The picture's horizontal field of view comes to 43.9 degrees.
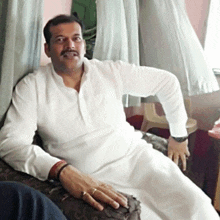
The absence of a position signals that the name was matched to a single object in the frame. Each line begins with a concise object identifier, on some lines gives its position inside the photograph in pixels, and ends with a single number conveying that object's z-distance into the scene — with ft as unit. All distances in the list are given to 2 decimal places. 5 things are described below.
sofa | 2.52
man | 3.41
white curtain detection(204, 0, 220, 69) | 8.31
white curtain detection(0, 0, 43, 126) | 3.39
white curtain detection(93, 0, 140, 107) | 4.92
